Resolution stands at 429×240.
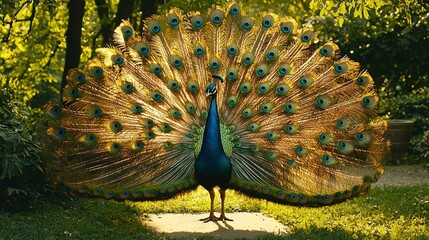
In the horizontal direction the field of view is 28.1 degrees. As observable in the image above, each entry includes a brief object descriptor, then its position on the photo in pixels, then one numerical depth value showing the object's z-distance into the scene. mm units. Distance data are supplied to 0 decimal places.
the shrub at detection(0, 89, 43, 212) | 8930
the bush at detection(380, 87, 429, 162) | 14945
